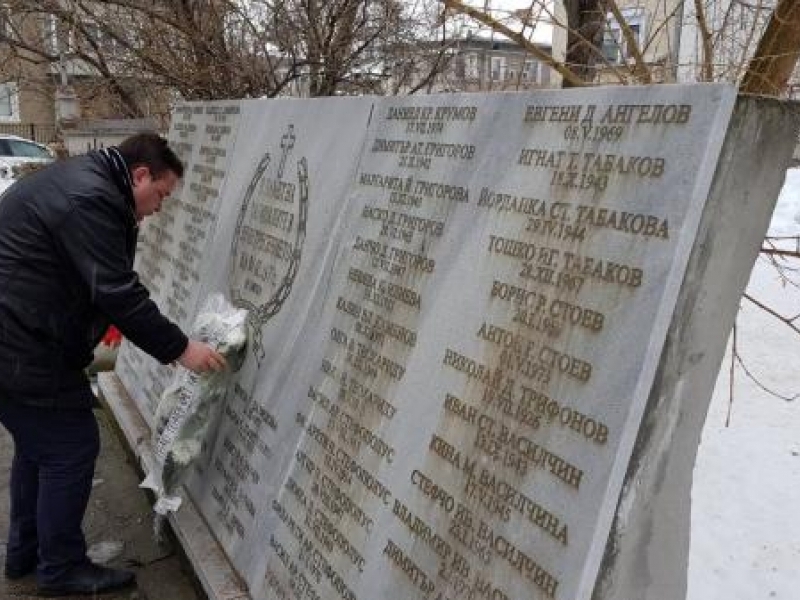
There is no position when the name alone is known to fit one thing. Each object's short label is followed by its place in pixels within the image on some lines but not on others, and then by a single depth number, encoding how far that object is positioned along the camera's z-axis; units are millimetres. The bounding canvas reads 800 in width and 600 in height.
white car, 20533
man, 3111
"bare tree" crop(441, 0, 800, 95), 3016
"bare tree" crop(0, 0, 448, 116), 7012
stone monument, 1831
